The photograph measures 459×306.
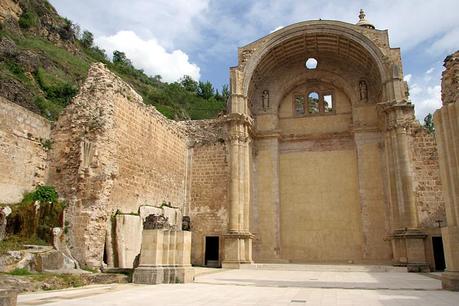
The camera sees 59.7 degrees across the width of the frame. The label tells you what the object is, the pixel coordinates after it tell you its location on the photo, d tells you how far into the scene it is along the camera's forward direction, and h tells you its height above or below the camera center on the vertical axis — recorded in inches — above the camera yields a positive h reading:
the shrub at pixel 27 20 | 1685.5 +931.9
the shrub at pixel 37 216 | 408.2 +26.8
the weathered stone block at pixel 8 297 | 162.6 -22.7
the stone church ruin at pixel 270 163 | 487.8 +127.1
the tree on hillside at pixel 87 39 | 2544.3 +1305.5
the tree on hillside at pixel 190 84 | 2635.3 +1052.1
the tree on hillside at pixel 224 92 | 2350.1 +877.4
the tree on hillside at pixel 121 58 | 2863.2 +1309.2
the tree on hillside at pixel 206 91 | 2436.0 +918.1
